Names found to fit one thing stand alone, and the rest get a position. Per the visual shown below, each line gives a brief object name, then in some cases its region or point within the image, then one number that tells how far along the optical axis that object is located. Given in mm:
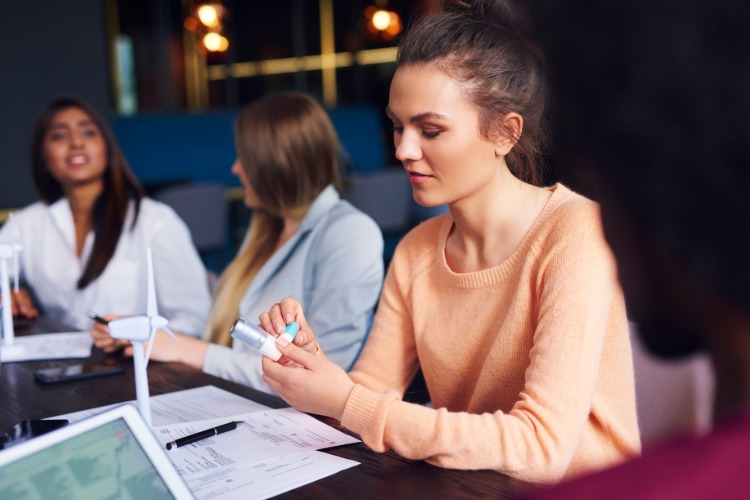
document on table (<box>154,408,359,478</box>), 1104
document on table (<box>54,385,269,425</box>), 1328
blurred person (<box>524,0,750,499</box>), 382
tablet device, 732
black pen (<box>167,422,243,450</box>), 1165
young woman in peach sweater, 1108
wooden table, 994
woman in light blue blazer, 1902
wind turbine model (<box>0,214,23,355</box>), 1834
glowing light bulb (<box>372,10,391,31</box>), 8172
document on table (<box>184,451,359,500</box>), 987
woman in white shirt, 2432
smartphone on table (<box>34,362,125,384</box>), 1604
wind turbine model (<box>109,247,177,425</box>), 1093
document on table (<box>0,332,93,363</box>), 1827
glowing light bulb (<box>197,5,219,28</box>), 7516
